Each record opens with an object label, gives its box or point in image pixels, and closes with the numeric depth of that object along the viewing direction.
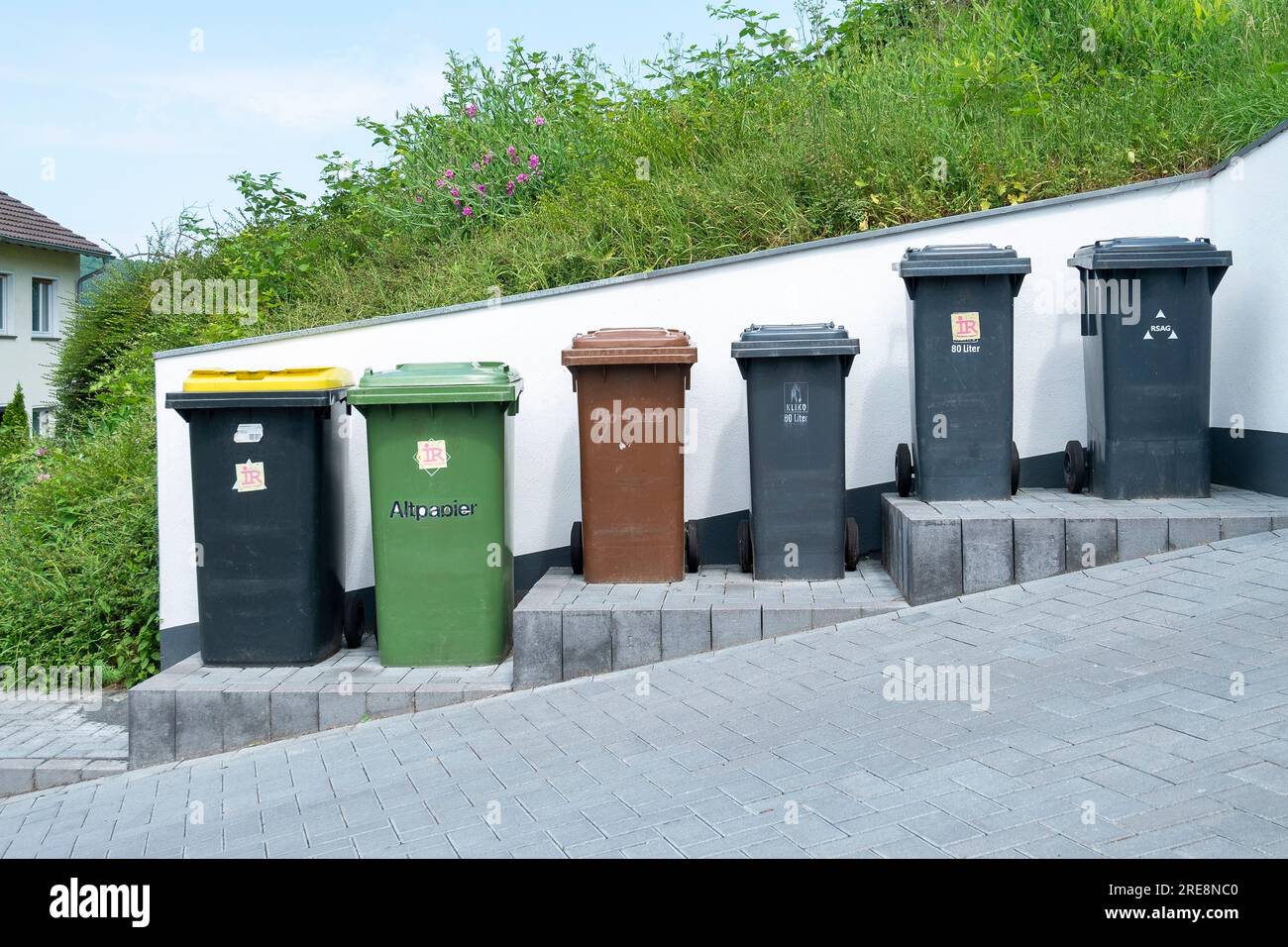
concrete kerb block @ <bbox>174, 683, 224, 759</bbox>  5.45
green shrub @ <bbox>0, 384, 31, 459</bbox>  15.48
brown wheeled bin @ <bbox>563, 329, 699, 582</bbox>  6.09
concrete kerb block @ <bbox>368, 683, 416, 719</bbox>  5.47
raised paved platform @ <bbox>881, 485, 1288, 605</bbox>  5.82
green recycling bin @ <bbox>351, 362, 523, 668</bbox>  5.75
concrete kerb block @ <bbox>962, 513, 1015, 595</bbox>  5.82
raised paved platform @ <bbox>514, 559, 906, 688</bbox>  5.63
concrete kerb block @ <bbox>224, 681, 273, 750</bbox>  5.45
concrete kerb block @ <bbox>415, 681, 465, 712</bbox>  5.49
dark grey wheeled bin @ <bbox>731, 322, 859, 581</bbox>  6.13
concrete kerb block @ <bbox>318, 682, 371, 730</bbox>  5.46
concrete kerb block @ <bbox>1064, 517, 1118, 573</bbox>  5.85
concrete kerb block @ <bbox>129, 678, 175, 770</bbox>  5.45
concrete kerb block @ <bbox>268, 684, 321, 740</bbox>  5.46
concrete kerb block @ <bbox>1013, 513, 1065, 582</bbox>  5.84
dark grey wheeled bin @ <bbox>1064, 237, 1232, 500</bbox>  6.25
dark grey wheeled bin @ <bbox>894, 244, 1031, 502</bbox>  6.25
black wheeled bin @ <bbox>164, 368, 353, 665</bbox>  5.70
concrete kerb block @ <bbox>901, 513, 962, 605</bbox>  5.82
